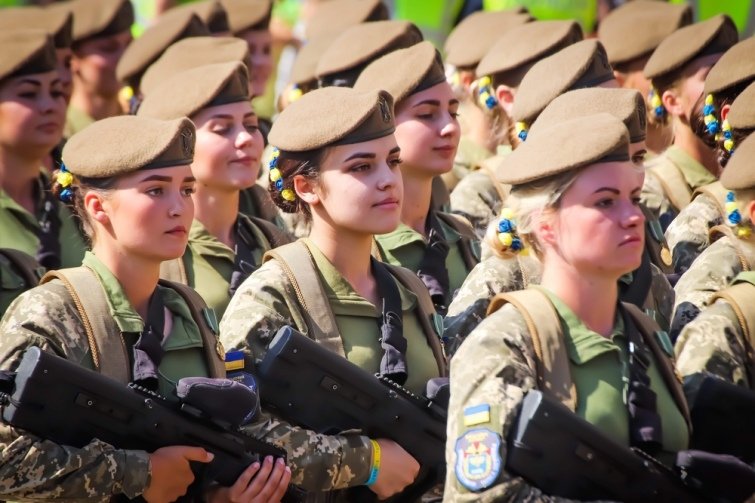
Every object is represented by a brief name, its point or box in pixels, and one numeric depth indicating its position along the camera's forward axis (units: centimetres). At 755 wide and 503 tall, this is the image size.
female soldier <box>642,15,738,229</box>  1770
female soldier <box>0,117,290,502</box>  1130
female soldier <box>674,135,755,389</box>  1219
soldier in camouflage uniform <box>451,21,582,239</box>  1759
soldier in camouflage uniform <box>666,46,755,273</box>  1508
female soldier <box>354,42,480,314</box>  1558
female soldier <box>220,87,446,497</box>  1249
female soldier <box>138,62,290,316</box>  1562
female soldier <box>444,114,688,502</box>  1051
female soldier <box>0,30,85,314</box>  1673
